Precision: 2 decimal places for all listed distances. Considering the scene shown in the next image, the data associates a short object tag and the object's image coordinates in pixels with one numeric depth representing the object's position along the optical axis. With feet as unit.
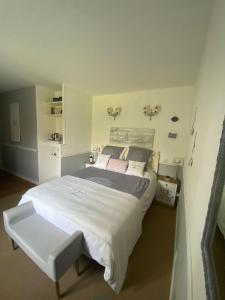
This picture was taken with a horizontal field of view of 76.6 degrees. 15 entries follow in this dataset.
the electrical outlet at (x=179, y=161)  9.16
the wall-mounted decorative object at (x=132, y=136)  10.04
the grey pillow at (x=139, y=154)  9.35
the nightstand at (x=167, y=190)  8.46
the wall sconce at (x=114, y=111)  10.97
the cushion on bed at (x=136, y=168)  8.48
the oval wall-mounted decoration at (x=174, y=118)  9.05
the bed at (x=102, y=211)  4.06
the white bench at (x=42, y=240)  3.69
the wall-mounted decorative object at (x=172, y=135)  9.21
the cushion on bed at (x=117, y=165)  8.94
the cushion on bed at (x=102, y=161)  9.57
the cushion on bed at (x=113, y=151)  10.18
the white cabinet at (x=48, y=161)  10.91
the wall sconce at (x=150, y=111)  9.58
